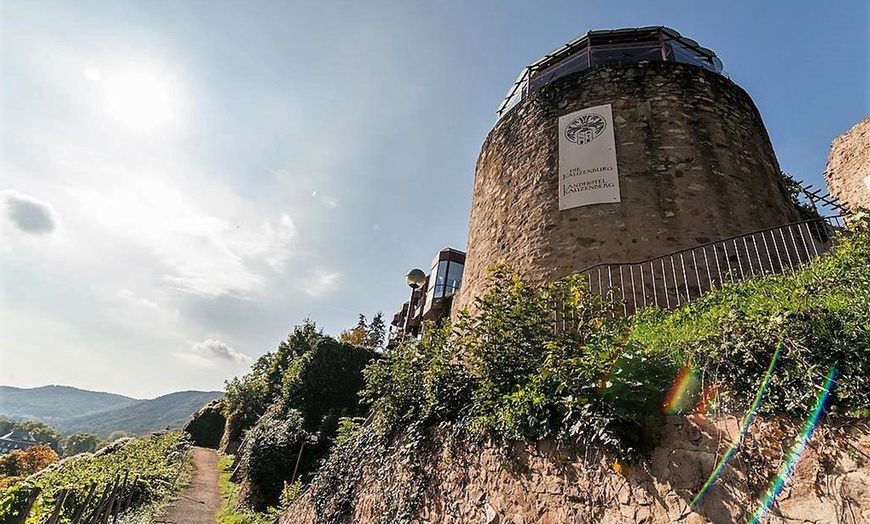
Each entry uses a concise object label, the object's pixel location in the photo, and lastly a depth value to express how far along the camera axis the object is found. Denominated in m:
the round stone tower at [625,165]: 6.89
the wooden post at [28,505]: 3.42
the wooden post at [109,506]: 6.15
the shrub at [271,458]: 11.86
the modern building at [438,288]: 18.39
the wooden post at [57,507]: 3.96
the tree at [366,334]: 32.43
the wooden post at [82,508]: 4.98
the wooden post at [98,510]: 5.93
